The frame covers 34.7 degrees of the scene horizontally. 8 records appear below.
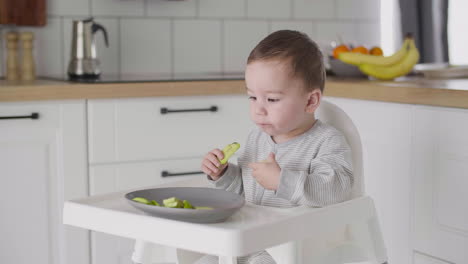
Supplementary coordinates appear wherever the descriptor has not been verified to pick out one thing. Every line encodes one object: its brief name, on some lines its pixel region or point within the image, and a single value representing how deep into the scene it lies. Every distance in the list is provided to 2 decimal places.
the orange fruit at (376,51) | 2.58
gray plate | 1.17
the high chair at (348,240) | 1.26
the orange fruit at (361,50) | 2.53
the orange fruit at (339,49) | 2.58
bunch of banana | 2.37
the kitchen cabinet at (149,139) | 2.26
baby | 1.37
